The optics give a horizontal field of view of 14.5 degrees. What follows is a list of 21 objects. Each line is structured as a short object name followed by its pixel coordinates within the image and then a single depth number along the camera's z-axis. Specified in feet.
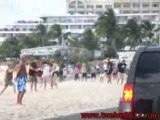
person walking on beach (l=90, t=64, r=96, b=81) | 157.48
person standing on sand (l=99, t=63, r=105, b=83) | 137.10
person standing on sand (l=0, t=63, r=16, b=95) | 82.53
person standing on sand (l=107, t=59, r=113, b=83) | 124.16
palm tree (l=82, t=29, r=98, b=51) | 454.40
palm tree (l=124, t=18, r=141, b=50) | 442.50
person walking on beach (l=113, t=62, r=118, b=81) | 133.80
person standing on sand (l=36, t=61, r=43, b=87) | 109.26
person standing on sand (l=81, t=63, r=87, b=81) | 156.76
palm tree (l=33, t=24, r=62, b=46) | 501.97
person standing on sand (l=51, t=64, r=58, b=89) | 105.24
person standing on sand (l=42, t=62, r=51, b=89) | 105.29
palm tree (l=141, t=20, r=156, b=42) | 459.32
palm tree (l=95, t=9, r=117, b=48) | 439.22
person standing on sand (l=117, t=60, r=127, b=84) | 123.04
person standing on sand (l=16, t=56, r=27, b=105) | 62.69
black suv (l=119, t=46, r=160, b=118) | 24.40
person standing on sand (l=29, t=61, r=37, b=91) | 93.30
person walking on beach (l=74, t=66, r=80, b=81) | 161.95
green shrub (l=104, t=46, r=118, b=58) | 403.56
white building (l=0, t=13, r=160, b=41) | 578.66
